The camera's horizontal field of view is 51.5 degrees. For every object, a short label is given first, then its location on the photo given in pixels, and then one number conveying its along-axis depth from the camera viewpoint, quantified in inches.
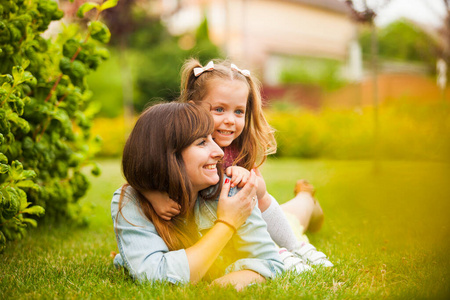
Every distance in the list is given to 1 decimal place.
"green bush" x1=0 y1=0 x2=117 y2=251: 96.9
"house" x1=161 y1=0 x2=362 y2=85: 928.9
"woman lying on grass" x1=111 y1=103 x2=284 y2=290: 80.4
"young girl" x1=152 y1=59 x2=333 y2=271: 109.0
